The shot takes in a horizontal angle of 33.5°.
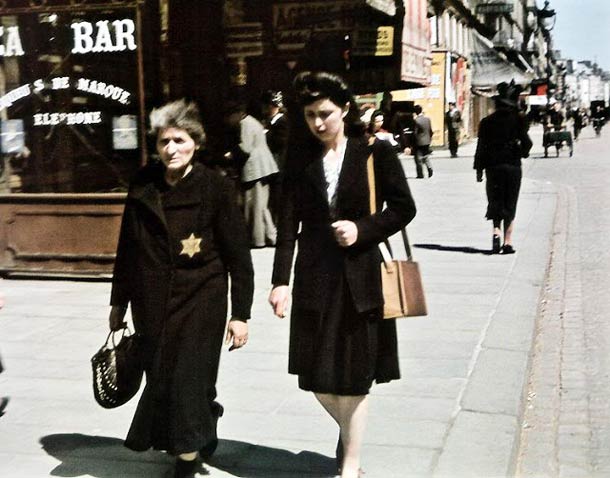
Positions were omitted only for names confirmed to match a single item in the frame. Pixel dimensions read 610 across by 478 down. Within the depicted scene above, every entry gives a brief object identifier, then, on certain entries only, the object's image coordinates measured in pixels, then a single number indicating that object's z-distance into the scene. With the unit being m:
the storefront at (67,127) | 9.77
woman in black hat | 11.07
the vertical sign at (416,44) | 17.23
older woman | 4.14
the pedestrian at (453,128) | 31.94
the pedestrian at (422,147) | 23.33
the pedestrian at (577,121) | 46.53
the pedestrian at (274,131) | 12.58
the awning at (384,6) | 13.67
